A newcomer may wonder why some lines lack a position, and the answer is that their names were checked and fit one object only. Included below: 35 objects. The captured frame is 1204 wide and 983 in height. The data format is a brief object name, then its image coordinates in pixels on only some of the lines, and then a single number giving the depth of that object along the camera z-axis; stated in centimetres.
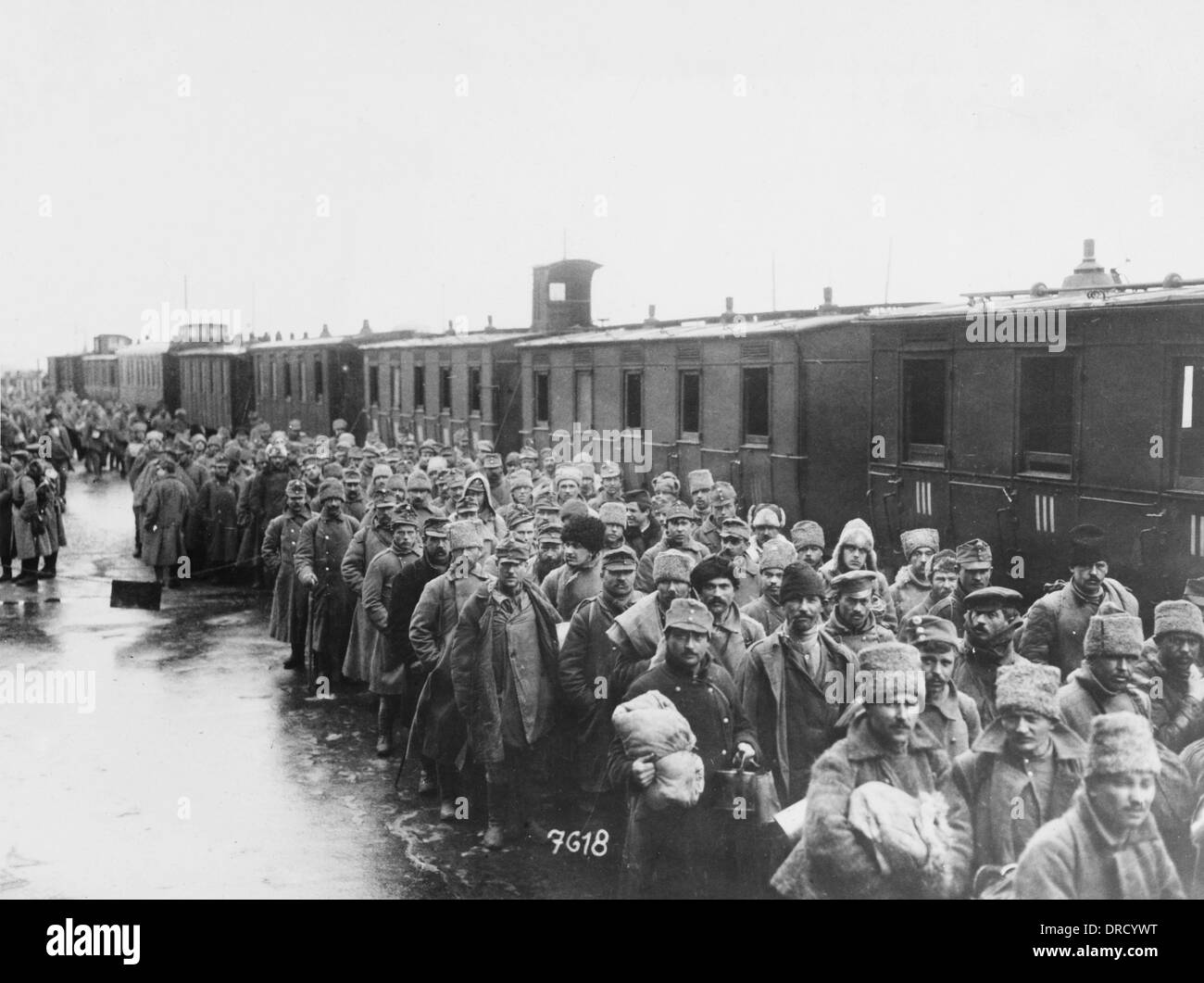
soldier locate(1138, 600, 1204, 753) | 492
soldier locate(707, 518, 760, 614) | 723
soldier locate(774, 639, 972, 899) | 413
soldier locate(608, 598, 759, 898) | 473
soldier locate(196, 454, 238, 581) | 1478
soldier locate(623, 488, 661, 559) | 1035
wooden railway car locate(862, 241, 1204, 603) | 780
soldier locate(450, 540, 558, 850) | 621
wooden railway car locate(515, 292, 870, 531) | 1141
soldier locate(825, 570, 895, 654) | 522
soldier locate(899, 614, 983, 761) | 458
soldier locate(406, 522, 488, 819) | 670
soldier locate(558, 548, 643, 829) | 587
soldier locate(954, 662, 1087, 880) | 420
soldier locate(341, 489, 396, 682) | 884
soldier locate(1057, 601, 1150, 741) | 468
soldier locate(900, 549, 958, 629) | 651
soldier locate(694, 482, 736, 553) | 867
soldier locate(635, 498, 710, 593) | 762
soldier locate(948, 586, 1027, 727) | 516
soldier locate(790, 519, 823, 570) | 702
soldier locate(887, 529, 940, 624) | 696
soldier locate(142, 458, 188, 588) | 1412
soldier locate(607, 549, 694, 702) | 555
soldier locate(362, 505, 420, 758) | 797
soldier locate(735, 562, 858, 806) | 504
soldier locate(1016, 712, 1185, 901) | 387
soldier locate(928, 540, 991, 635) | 611
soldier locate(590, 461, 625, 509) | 1114
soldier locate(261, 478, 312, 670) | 1039
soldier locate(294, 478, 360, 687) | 963
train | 791
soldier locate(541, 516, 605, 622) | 682
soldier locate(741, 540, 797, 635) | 633
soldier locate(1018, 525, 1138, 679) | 594
